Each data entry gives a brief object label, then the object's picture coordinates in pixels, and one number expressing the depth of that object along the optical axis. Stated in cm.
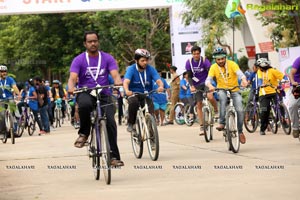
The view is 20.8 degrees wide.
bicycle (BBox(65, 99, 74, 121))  3294
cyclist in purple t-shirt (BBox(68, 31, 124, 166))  1068
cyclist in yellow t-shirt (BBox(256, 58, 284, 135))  1814
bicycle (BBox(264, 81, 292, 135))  1797
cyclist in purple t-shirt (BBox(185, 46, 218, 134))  1759
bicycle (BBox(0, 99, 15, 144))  1998
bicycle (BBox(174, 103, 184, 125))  2572
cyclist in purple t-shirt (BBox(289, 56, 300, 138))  1432
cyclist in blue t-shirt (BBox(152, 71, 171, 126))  2556
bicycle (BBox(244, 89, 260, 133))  1925
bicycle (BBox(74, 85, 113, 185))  995
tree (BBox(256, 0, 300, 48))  2402
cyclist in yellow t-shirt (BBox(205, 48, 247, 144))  1438
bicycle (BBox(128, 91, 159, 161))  1262
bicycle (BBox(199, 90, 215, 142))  1620
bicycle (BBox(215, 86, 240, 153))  1350
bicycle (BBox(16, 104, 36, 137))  2472
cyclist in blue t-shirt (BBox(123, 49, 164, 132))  1331
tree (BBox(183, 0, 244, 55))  3161
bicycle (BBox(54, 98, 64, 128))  3112
